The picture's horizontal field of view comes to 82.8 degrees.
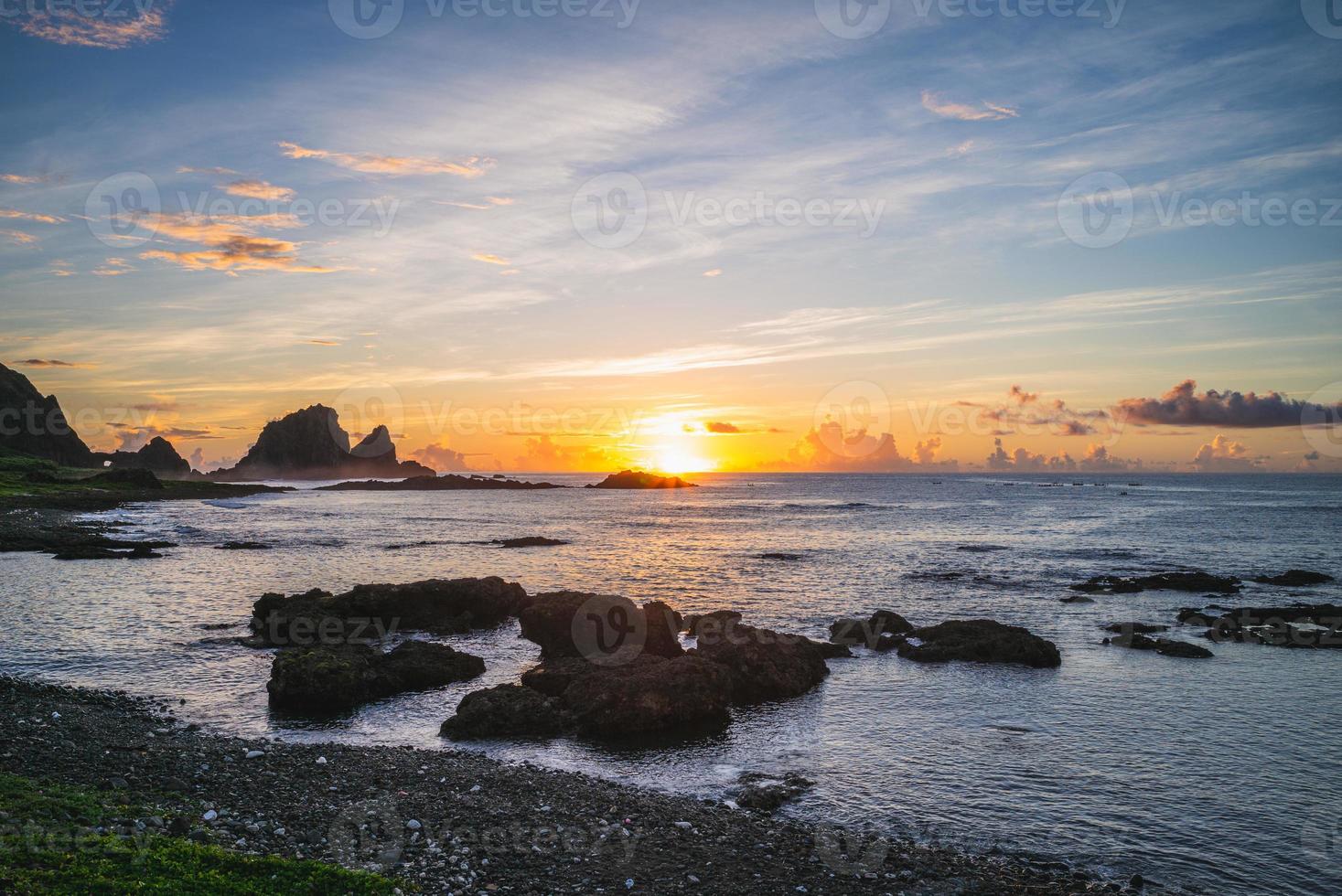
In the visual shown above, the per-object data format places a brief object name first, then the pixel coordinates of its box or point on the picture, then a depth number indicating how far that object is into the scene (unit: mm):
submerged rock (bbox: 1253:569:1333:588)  60531
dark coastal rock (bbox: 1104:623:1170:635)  42834
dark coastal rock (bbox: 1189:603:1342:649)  40000
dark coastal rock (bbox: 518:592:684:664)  34938
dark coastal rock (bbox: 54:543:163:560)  64500
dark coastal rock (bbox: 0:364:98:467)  179125
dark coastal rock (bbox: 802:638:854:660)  36562
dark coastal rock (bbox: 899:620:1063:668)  35562
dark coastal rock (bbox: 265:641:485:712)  27469
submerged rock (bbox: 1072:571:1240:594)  58059
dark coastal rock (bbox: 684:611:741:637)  40656
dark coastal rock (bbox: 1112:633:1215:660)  37062
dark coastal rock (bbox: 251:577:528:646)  38281
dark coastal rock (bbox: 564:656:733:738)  25562
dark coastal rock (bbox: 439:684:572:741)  25031
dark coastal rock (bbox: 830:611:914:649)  40125
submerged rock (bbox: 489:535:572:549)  89625
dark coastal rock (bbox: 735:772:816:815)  19359
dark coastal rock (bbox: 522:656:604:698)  28844
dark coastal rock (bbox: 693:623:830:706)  29906
